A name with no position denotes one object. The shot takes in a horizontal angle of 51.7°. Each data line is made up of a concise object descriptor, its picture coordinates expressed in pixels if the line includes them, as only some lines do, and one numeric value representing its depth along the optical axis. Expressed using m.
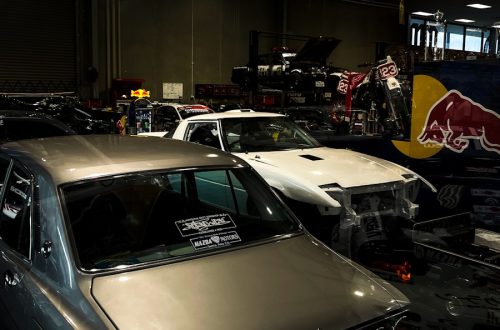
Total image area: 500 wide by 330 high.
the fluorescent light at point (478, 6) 17.59
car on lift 11.70
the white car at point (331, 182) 5.04
